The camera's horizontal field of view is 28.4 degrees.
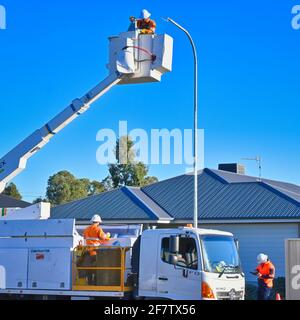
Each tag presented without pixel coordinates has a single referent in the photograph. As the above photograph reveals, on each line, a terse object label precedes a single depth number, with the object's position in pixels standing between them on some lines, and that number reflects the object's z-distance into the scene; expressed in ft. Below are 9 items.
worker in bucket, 46.75
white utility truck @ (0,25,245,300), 37.50
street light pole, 67.62
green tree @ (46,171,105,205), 213.46
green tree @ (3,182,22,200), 214.28
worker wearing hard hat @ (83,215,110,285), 39.63
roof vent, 120.13
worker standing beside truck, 50.98
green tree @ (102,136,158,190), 176.14
